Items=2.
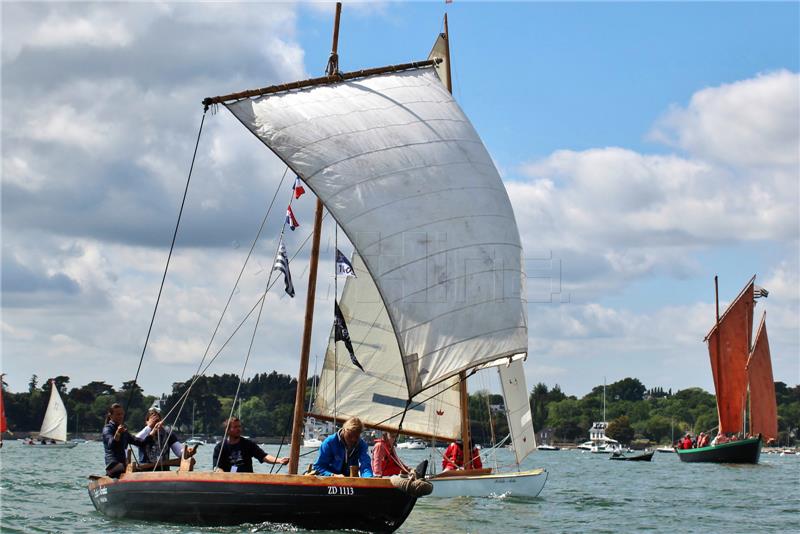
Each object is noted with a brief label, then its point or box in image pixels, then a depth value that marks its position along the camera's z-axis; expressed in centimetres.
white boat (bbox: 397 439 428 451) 17581
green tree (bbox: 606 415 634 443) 19250
